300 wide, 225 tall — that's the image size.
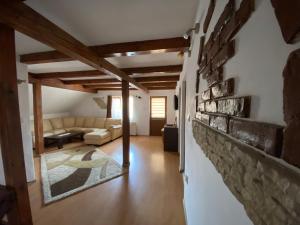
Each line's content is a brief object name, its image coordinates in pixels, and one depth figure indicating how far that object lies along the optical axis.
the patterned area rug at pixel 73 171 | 2.69
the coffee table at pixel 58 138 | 5.18
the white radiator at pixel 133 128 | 7.64
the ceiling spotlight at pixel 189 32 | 1.45
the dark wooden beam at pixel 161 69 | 3.43
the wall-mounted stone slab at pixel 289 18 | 0.27
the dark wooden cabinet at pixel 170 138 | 4.88
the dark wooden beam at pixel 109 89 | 7.38
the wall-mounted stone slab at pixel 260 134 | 0.32
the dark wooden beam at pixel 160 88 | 7.00
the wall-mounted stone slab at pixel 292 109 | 0.27
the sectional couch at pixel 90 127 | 5.66
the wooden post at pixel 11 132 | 1.33
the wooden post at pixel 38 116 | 4.42
